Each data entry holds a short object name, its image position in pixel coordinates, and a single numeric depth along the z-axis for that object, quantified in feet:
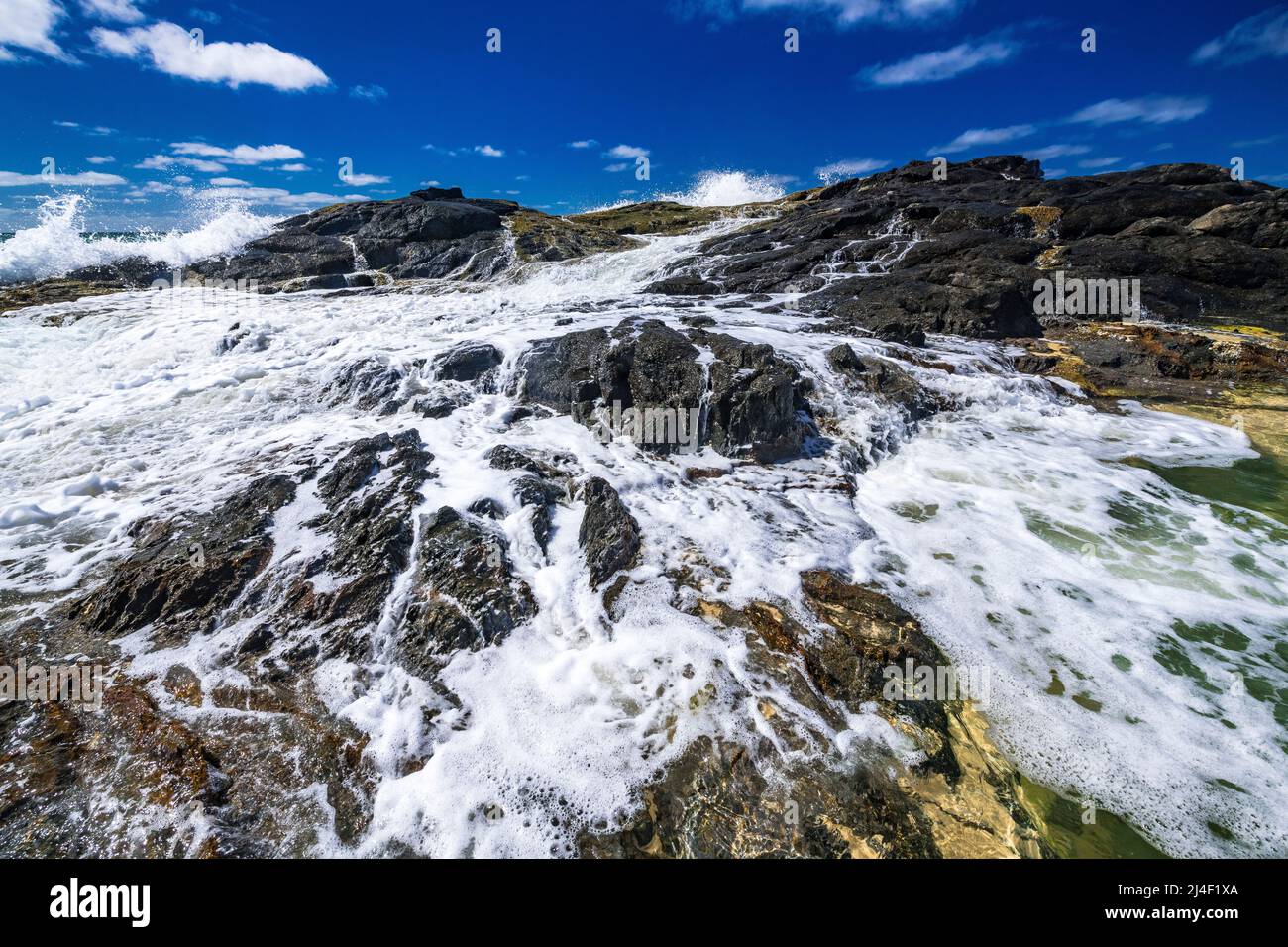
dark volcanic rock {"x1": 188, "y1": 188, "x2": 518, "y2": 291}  84.79
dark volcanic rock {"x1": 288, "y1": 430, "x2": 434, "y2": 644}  19.83
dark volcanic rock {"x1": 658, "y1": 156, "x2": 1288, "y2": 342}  56.49
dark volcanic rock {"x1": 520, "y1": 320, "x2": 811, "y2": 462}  32.42
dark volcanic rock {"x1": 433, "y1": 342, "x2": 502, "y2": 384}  42.24
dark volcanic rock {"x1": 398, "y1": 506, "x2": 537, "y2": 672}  18.74
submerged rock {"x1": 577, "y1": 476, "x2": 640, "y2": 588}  22.17
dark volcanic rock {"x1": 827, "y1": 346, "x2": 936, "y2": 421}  38.37
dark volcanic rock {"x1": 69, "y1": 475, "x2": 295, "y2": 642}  19.38
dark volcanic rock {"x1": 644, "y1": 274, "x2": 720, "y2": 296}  70.49
